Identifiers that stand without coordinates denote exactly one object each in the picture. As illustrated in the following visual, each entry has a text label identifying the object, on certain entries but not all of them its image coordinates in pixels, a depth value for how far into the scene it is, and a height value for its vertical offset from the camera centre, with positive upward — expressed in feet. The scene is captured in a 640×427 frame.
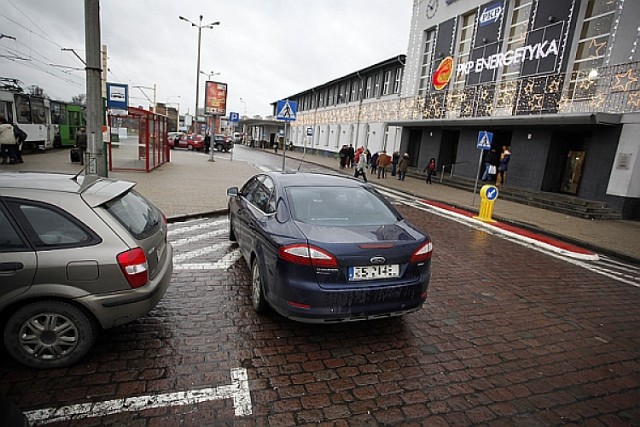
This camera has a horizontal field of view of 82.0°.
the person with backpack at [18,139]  46.92 -3.18
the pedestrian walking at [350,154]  81.00 -1.55
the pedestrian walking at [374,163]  77.48 -2.88
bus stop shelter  50.85 -2.15
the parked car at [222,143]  120.98 -2.73
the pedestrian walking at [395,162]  77.56 -2.27
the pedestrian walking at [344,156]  81.35 -2.13
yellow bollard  35.14 -4.08
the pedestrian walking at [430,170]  64.16 -2.65
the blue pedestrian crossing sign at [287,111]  39.31 +3.09
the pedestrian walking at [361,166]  58.50 -2.86
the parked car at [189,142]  119.14 -3.64
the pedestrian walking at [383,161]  69.10 -2.09
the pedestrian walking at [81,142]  49.88 -2.93
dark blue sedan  10.61 -3.29
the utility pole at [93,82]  22.88 +2.43
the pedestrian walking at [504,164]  58.49 -0.30
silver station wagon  9.13 -3.77
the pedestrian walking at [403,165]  65.98 -2.40
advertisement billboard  81.51 +7.76
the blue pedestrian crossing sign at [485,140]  42.83 +2.31
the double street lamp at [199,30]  101.71 +27.65
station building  41.78 +10.15
